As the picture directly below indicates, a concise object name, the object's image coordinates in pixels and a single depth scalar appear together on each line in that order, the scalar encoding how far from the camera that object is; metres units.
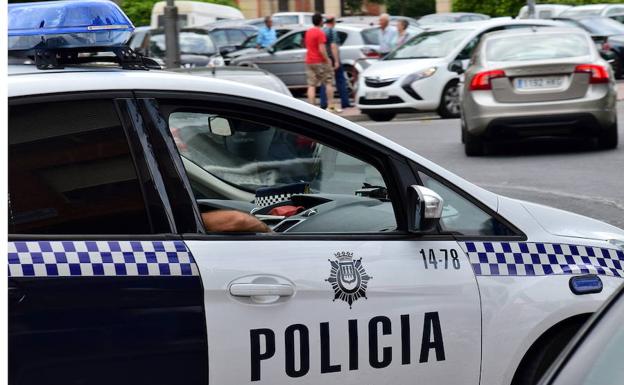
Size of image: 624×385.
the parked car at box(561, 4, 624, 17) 35.66
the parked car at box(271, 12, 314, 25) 43.34
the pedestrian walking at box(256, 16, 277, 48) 28.67
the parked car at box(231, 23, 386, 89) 26.70
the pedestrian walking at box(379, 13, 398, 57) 24.59
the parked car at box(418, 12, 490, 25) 43.03
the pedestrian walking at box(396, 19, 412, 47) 23.89
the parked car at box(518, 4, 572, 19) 37.04
